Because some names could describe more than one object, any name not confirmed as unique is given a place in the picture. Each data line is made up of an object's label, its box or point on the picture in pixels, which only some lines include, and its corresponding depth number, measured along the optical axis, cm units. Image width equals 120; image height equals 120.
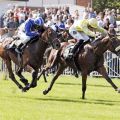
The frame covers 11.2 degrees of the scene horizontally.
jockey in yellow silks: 1803
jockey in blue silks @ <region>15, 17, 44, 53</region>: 1798
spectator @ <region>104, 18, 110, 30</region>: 2601
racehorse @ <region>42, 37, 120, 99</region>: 1795
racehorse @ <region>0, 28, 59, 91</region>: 1772
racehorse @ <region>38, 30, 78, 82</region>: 2167
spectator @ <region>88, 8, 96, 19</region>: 2878
